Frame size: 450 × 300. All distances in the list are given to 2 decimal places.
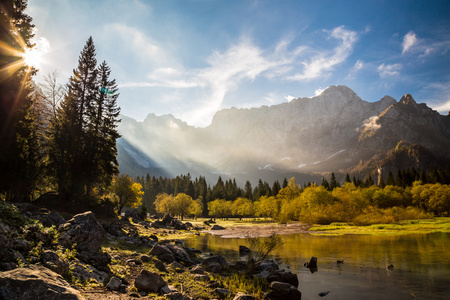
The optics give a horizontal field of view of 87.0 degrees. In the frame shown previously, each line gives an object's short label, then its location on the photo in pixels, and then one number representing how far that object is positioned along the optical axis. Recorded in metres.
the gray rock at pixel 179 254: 22.59
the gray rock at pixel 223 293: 13.55
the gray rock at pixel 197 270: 18.44
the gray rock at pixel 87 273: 11.78
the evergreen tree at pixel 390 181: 123.47
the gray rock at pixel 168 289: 12.41
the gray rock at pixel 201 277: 16.60
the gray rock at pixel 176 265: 19.42
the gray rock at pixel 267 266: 20.47
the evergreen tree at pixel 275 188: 154.88
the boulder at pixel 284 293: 15.02
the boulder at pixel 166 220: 66.74
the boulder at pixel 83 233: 14.43
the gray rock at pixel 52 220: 20.20
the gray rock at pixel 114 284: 11.87
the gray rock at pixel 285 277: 17.27
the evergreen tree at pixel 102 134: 43.81
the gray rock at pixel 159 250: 21.78
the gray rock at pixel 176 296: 11.84
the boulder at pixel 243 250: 30.62
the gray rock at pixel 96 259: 13.85
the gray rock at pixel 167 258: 20.97
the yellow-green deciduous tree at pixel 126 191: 61.09
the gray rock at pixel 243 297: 12.25
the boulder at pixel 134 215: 60.53
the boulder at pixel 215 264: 20.52
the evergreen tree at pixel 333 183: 143.40
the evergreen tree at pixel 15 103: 28.19
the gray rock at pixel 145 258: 18.92
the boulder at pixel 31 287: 6.34
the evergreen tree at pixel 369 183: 132.20
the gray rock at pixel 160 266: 17.47
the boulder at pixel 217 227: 73.95
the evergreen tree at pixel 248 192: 170.27
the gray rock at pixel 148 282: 12.54
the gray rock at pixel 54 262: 10.30
